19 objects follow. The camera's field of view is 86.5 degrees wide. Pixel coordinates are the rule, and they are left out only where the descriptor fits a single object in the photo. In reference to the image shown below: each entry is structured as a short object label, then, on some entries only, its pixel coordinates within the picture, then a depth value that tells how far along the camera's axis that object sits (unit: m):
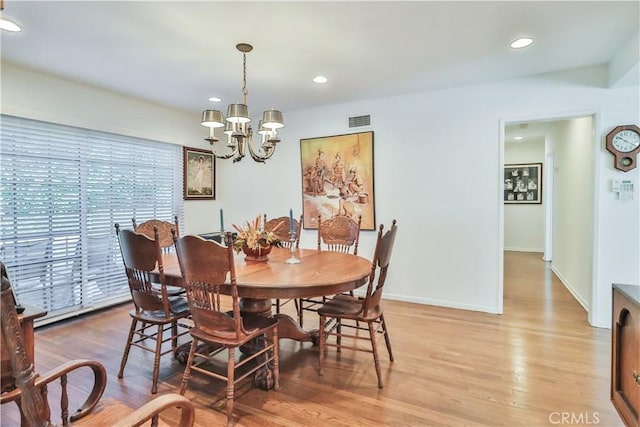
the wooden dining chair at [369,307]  2.27
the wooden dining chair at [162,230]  3.01
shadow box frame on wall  7.90
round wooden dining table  2.00
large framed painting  4.38
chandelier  2.67
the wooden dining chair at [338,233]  3.32
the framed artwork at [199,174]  4.95
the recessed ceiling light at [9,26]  2.36
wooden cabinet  1.36
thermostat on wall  3.19
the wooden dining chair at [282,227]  3.53
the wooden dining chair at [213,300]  1.92
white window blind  3.24
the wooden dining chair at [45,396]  0.92
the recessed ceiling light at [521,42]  2.69
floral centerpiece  2.67
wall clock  3.15
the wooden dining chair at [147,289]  2.25
